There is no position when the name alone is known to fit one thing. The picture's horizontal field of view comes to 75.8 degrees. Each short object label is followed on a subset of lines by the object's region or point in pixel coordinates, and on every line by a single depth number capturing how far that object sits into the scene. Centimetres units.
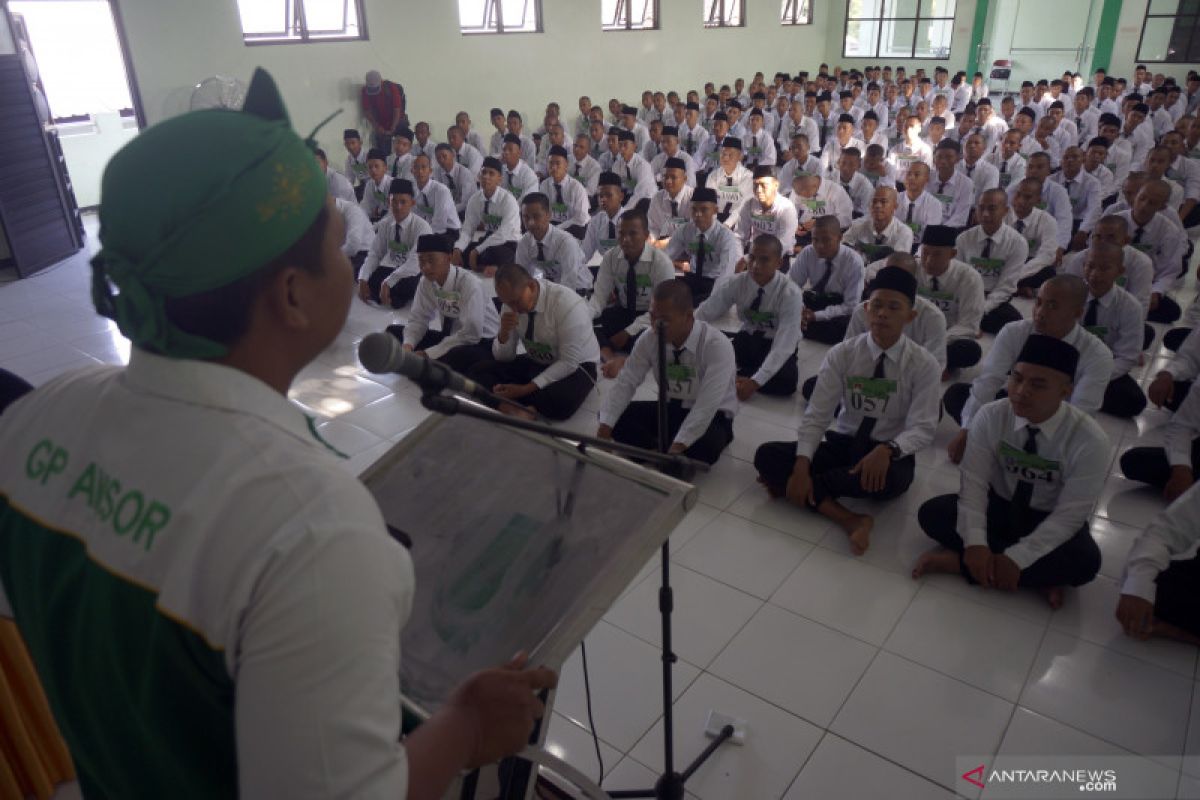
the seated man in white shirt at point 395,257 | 648
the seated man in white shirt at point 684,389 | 380
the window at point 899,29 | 1772
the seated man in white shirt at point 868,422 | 345
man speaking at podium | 64
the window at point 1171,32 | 1440
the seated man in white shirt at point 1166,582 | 264
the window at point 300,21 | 928
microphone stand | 164
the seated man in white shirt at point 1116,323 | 424
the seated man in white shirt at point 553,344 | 457
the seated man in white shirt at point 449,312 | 497
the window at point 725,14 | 1559
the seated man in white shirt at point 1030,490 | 285
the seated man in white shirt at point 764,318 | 470
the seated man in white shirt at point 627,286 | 536
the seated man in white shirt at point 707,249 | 603
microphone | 107
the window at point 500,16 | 1135
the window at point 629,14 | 1338
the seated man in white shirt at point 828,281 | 539
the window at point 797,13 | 1773
